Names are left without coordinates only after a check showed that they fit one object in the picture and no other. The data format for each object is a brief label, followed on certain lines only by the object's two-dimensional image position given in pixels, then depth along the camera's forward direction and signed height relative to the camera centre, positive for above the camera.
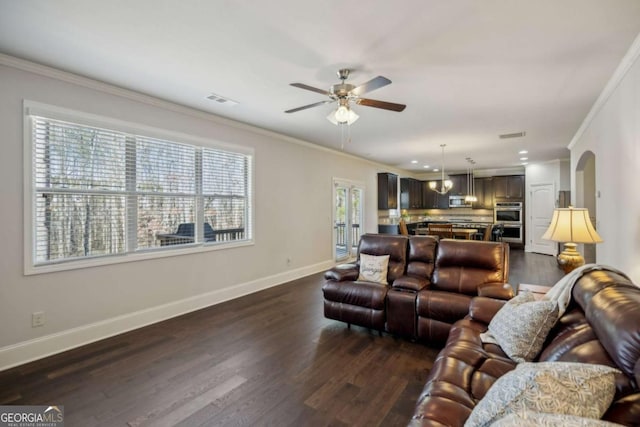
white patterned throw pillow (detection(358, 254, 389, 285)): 3.60 -0.68
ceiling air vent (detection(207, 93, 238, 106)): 3.66 +1.43
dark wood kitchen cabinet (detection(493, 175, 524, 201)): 9.41 +0.79
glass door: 7.21 -0.11
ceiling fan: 2.76 +1.08
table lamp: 2.65 -0.18
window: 2.94 +0.26
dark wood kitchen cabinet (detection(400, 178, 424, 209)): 10.05 +0.66
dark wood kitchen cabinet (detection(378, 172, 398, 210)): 8.77 +0.66
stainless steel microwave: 10.40 +0.36
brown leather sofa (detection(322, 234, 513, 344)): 2.92 -0.80
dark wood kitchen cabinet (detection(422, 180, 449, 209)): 10.96 +0.50
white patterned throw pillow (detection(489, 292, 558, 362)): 1.77 -0.71
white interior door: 8.60 -0.03
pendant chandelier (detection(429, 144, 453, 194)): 7.53 +0.70
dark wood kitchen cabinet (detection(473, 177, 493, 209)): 9.95 +0.67
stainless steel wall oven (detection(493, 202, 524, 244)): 9.27 -0.25
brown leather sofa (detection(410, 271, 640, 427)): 1.06 -0.64
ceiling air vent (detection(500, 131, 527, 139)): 5.45 +1.43
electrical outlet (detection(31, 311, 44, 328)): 2.83 -0.99
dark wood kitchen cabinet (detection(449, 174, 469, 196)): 10.42 +0.95
